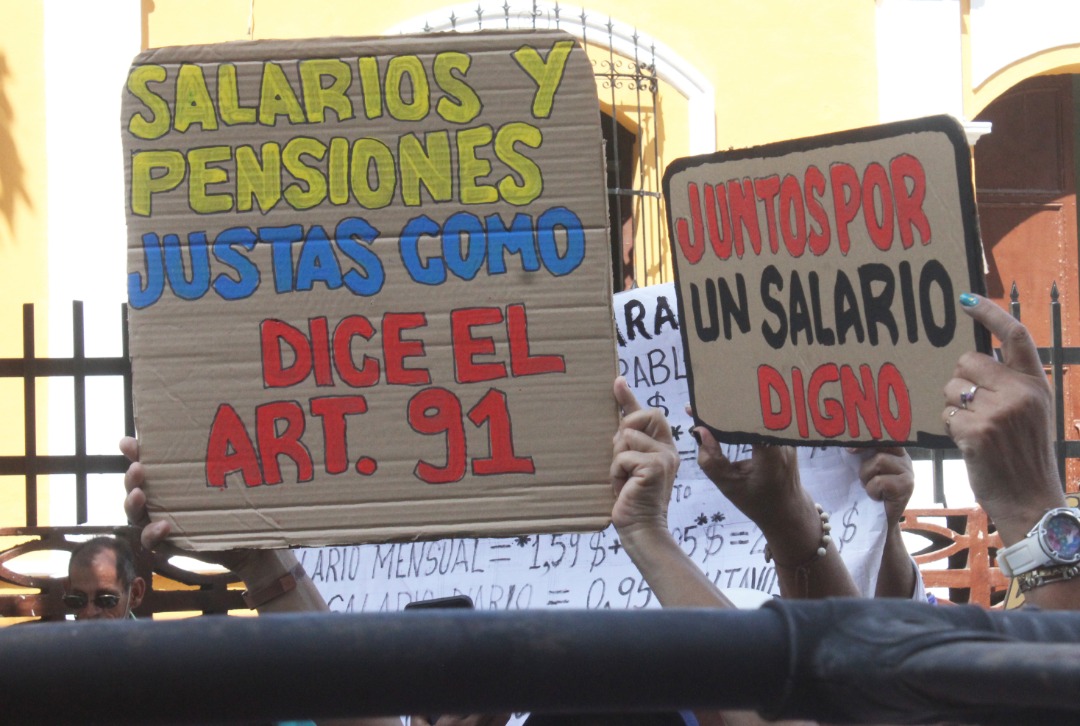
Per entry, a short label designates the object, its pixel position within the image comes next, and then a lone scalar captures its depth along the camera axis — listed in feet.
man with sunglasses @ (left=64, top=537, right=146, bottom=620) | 12.03
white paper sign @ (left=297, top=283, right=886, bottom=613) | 9.21
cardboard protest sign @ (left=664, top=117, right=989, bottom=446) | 5.73
